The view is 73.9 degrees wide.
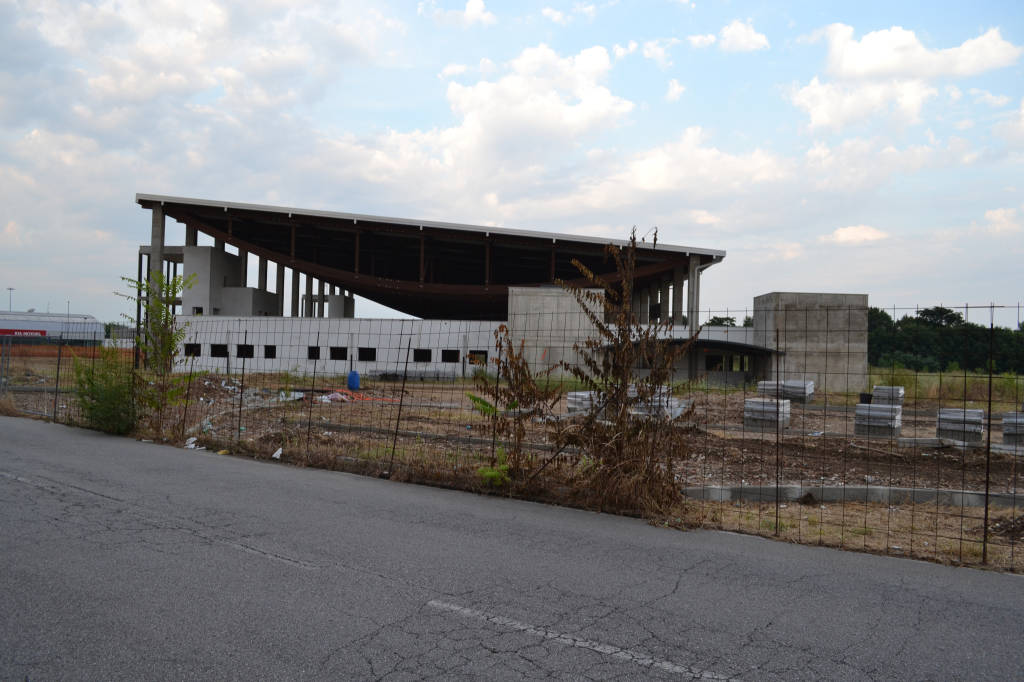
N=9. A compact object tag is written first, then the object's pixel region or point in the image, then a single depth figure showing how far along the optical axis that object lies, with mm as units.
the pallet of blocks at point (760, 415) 18484
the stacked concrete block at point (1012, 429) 16453
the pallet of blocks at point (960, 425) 16375
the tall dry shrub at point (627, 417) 8031
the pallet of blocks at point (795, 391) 26094
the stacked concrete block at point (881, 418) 16781
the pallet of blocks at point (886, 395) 21500
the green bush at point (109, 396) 14266
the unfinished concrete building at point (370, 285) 39094
